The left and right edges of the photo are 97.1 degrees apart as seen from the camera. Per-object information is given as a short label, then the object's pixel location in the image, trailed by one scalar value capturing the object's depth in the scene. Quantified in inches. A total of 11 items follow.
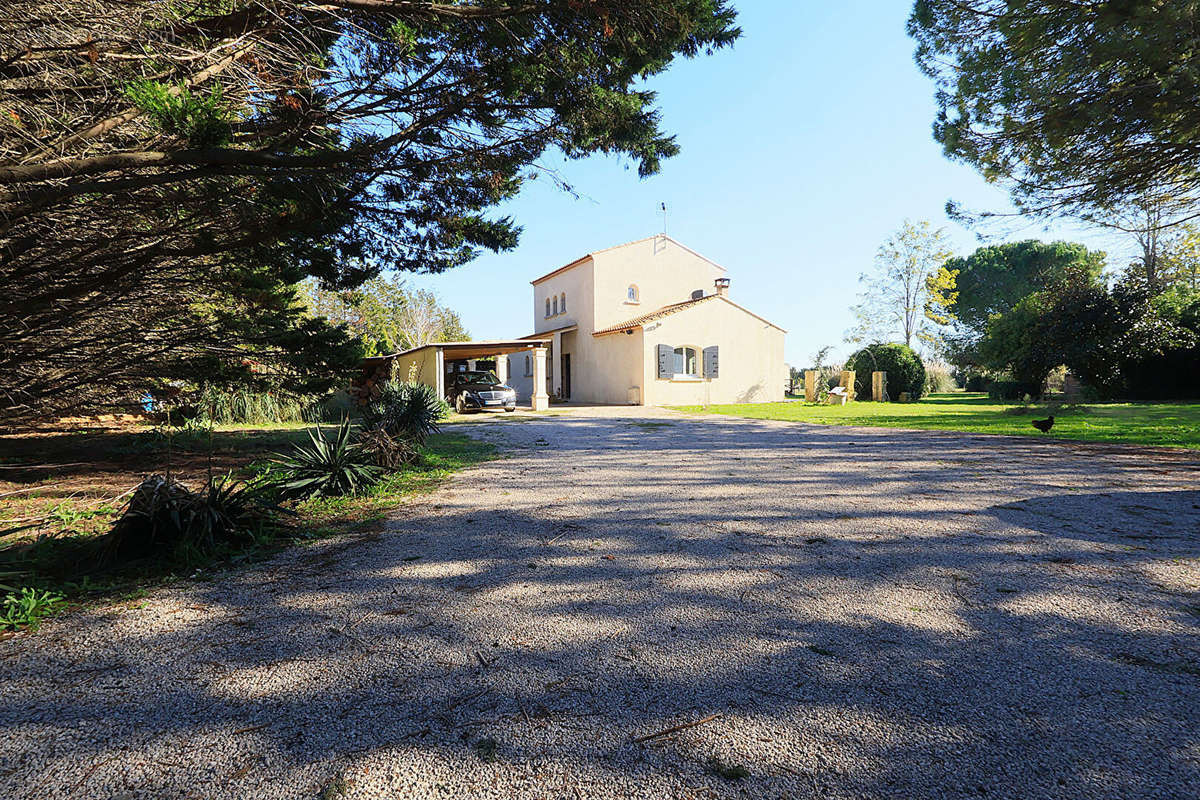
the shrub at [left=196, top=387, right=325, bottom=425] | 475.2
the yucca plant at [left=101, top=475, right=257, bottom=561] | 129.9
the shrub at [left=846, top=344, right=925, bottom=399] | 906.1
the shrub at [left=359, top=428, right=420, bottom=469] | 239.3
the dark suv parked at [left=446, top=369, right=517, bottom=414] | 747.4
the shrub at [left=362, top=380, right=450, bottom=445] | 295.3
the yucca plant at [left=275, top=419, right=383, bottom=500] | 190.1
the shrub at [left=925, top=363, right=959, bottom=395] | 1123.6
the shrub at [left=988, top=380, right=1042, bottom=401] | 790.4
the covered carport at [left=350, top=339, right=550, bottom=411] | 737.6
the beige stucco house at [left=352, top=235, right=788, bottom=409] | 797.9
